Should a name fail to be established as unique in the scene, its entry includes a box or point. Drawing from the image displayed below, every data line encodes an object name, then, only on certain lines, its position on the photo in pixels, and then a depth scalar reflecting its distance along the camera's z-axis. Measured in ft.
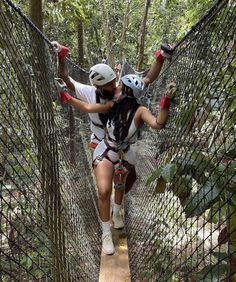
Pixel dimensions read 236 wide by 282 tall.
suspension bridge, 3.54
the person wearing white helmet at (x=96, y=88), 6.78
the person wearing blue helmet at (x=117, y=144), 6.63
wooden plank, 6.50
